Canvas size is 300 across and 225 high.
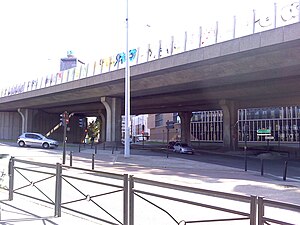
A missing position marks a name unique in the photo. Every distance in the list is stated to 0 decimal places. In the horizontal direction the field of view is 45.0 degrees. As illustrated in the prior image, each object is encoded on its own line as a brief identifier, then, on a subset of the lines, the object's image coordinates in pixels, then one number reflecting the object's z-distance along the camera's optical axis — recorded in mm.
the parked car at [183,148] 39531
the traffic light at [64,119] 24239
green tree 91981
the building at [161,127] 88938
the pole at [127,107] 27750
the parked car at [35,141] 39888
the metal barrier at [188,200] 3746
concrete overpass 23297
